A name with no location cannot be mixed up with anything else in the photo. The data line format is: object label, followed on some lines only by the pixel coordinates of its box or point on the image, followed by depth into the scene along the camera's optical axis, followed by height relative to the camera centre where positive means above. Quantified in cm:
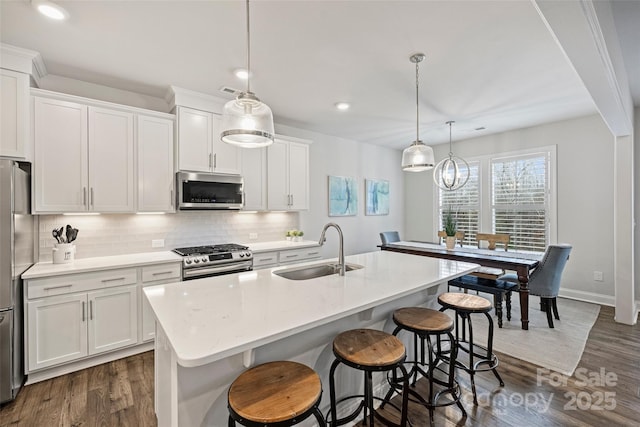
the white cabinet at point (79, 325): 233 -97
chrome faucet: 210 -32
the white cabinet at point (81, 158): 256 +52
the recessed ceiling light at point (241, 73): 278 +136
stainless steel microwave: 322 +25
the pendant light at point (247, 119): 170 +56
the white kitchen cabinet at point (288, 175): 405 +54
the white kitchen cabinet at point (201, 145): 325 +79
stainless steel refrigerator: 208 -50
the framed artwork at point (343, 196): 522 +30
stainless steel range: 300 -52
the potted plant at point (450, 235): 419 -34
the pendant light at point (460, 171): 567 +79
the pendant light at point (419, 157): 294 +55
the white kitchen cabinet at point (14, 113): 233 +81
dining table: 329 -58
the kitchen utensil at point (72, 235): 274 -21
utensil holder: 265 -37
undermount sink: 233 -49
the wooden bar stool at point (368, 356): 147 -76
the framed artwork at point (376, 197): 586 +31
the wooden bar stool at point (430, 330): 186 -76
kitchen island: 118 -49
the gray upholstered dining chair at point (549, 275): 329 -73
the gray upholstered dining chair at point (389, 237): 512 -46
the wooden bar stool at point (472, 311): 217 -75
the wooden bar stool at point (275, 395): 109 -75
